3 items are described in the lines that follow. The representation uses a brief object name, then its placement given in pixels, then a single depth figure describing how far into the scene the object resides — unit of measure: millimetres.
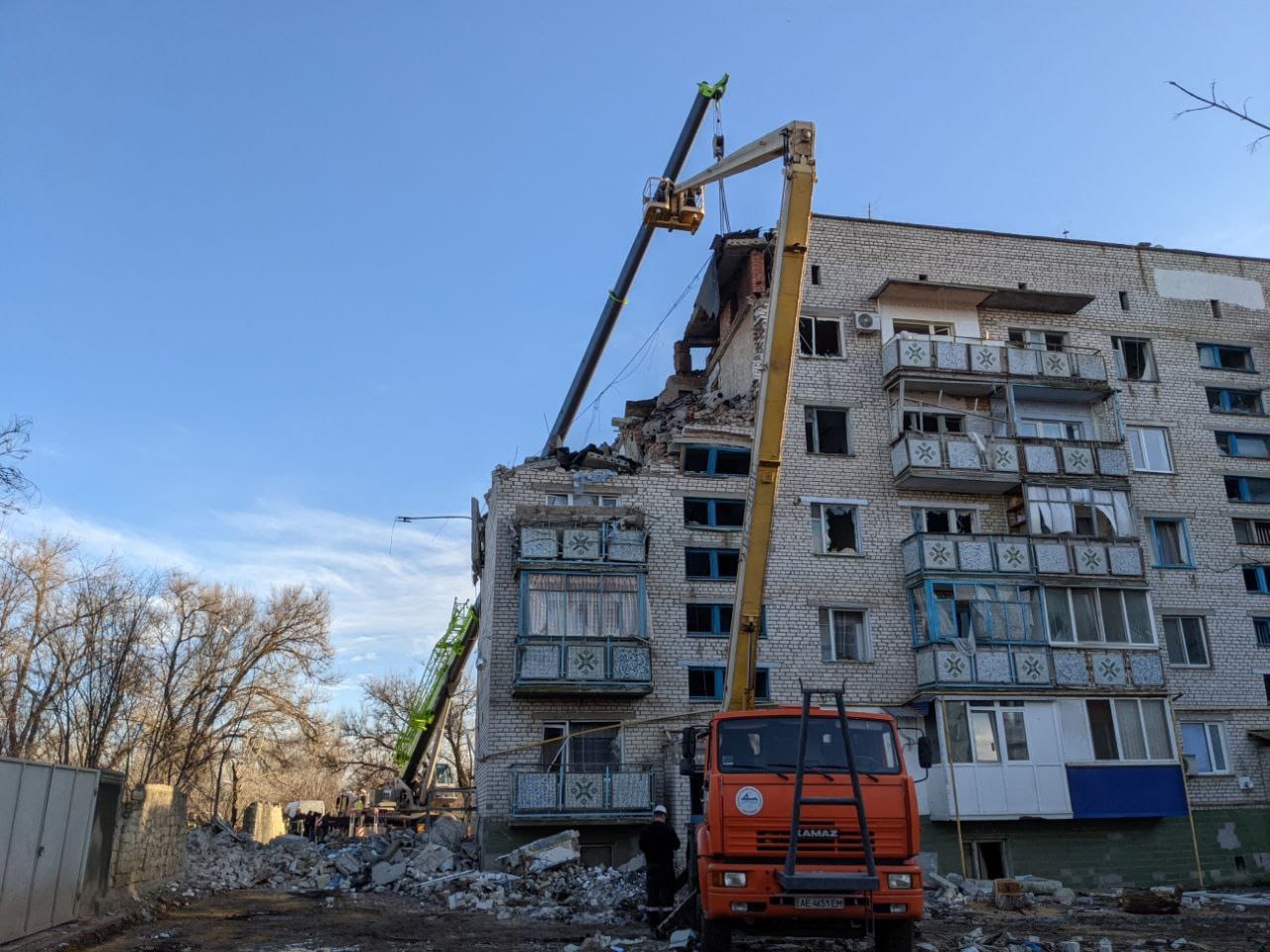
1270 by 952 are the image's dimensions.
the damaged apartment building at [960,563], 24469
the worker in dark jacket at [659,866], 13945
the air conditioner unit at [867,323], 29109
